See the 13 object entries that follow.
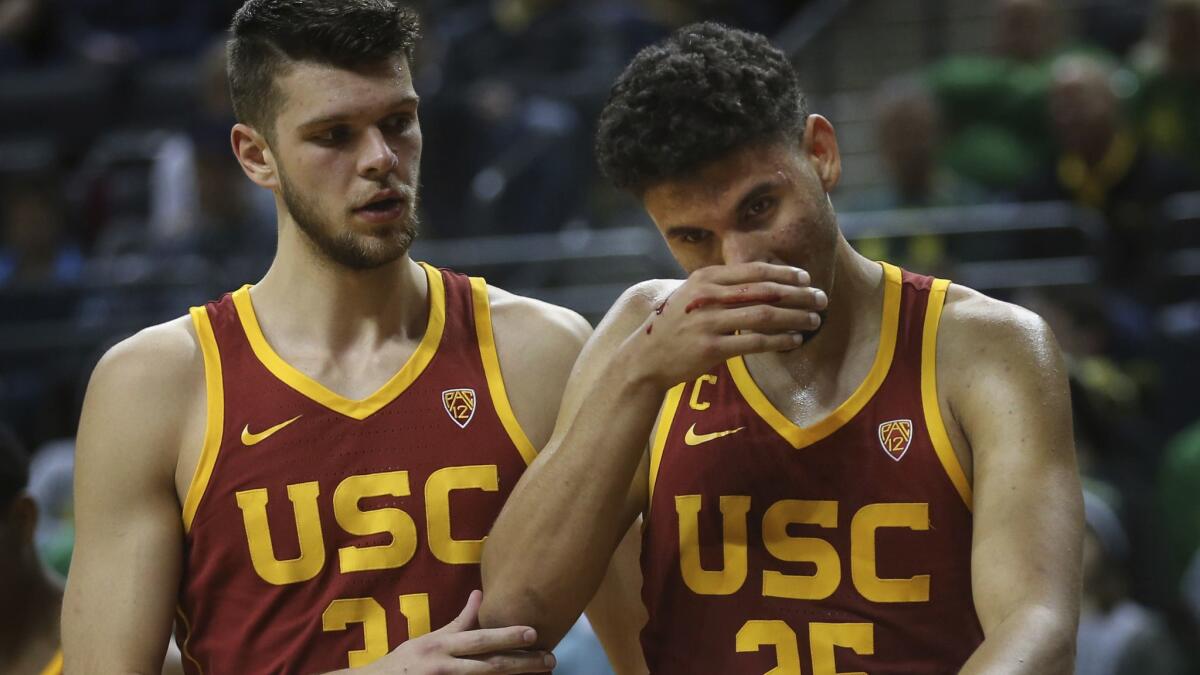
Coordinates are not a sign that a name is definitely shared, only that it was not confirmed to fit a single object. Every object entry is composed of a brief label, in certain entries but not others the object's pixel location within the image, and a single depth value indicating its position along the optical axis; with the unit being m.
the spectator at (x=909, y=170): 15.40
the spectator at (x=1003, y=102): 17.28
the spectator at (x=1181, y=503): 13.71
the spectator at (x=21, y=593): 8.94
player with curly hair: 6.36
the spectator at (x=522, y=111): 18.72
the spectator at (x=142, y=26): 24.76
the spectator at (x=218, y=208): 18.86
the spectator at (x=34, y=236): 19.86
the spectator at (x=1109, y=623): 12.22
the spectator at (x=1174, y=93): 16.59
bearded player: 6.90
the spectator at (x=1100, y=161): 15.83
